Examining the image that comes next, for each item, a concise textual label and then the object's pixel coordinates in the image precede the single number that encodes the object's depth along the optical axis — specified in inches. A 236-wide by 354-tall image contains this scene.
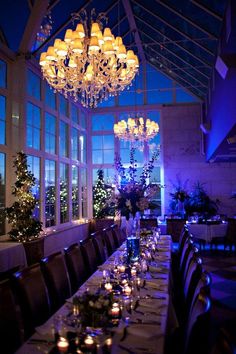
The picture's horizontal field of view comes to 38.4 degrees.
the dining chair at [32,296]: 103.1
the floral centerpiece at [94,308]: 79.4
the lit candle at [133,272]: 133.4
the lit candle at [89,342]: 68.4
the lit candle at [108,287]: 113.0
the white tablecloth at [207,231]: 362.6
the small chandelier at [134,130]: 368.8
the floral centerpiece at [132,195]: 159.9
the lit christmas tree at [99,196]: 492.5
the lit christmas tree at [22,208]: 264.7
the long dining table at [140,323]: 73.2
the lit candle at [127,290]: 109.9
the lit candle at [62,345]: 68.2
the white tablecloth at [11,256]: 236.8
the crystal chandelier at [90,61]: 168.9
